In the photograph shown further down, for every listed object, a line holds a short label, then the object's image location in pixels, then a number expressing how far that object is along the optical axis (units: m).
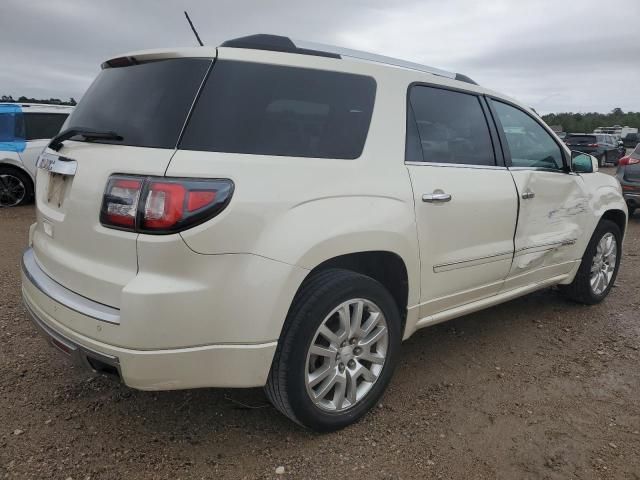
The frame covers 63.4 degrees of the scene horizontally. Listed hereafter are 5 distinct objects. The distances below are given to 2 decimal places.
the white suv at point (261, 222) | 2.00
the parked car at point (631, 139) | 34.28
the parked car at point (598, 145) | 21.70
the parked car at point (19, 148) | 8.71
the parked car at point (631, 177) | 9.09
